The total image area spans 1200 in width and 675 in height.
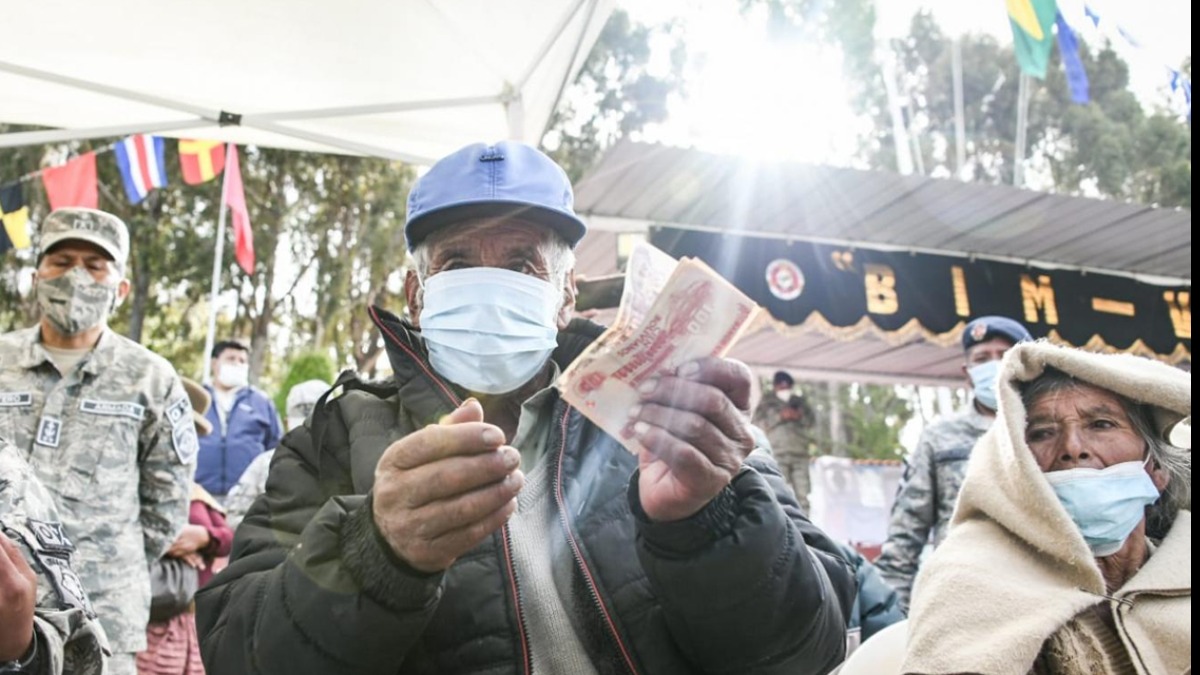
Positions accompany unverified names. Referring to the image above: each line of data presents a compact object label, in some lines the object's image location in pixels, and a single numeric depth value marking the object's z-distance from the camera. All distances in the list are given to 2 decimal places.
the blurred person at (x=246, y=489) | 4.59
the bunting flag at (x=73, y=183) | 8.46
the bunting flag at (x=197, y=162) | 9.39
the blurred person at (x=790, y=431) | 8.96
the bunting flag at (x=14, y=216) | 8.16
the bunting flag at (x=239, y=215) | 10.79
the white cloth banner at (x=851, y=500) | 8.79
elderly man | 1.17
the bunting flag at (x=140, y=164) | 9.28
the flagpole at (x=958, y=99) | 19.08
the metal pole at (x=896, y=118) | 15.73
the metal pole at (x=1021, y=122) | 16.09
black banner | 8.23
